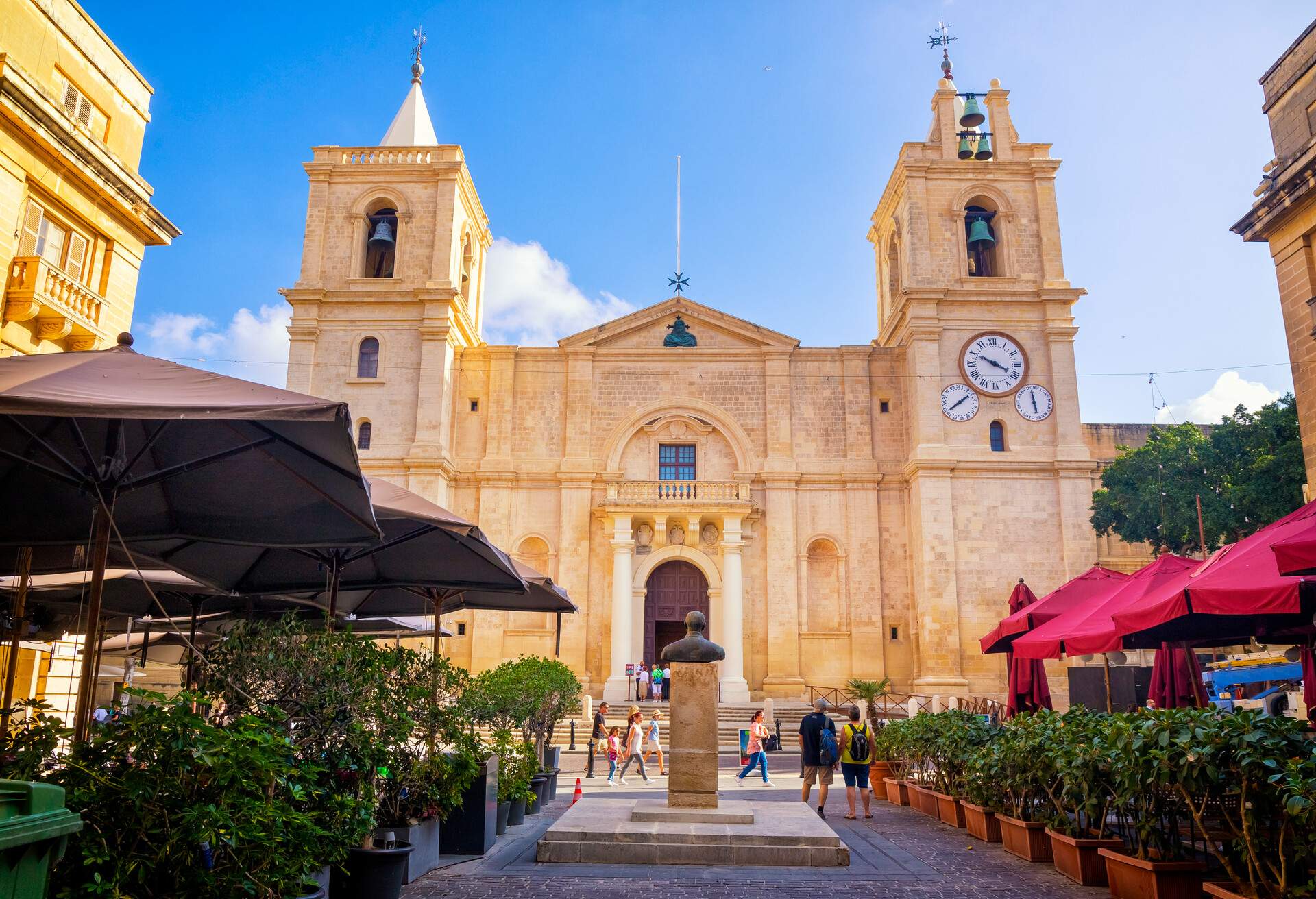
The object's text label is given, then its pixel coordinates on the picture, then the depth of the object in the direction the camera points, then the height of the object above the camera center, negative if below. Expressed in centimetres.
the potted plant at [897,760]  1405 -115
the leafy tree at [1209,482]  2748 +580
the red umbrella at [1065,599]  1326 +115
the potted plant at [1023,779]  877 -88
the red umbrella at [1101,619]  1046 +74
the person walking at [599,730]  1809 -98
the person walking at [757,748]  1652 -114
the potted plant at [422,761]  721 -63
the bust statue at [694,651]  1033 +31
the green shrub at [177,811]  434 -61
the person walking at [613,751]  1797 -130
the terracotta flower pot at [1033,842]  895 -143
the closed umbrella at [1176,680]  1184 +6
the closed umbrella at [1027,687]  1371 -4
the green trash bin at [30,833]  328 -53
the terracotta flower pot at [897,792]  1410 -157
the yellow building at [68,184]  1365 +741
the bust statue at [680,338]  3070 +1052
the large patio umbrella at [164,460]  515 +136
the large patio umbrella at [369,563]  923 +113
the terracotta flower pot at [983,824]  1011 -144
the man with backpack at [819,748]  1273 -85
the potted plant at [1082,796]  743 -87
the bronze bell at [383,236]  2964 +1317
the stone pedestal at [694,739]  1009 -59
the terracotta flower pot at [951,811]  1133 -148
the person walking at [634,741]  1716 -104
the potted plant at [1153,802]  644 -80
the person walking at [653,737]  1947 -114
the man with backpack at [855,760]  1248 -97
